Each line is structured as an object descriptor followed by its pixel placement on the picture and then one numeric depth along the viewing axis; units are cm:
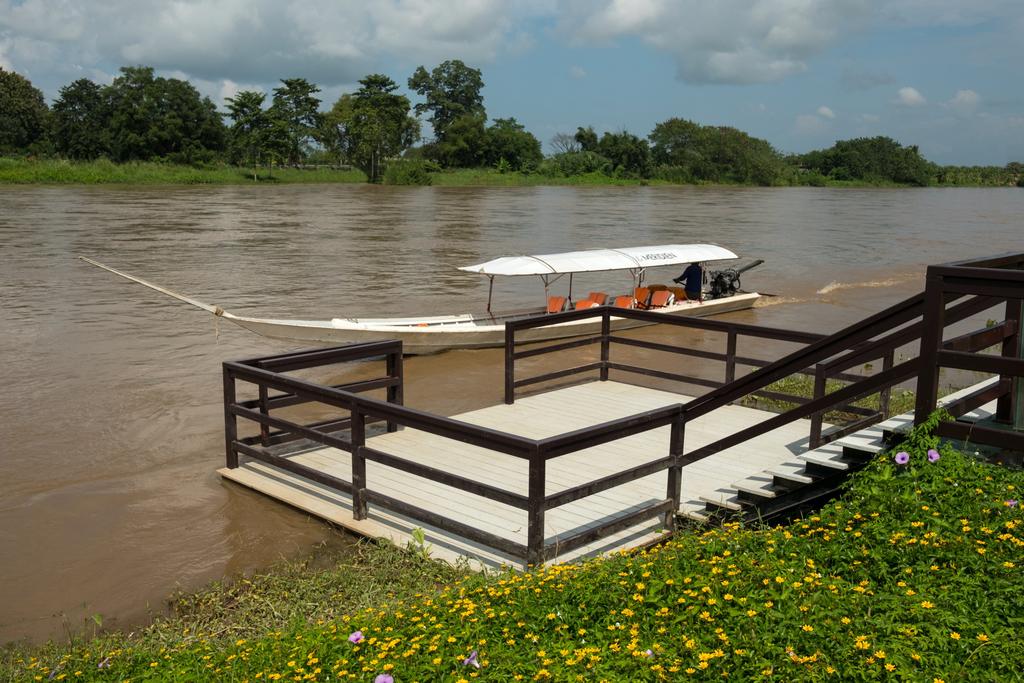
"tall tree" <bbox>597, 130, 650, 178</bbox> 11338
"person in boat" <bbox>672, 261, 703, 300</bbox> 2216
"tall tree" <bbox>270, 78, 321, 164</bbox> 10094
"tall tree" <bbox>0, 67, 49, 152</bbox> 8969
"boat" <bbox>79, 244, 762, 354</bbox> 1661
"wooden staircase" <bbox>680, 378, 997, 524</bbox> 664
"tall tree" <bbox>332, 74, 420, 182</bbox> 9444
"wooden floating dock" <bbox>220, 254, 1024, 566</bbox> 611
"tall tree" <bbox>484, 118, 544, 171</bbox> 10862
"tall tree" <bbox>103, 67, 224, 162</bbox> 8481
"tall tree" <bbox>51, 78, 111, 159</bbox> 8700
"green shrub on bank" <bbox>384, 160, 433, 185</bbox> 9350
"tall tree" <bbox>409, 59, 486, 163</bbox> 12406
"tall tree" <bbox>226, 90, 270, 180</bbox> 9156
